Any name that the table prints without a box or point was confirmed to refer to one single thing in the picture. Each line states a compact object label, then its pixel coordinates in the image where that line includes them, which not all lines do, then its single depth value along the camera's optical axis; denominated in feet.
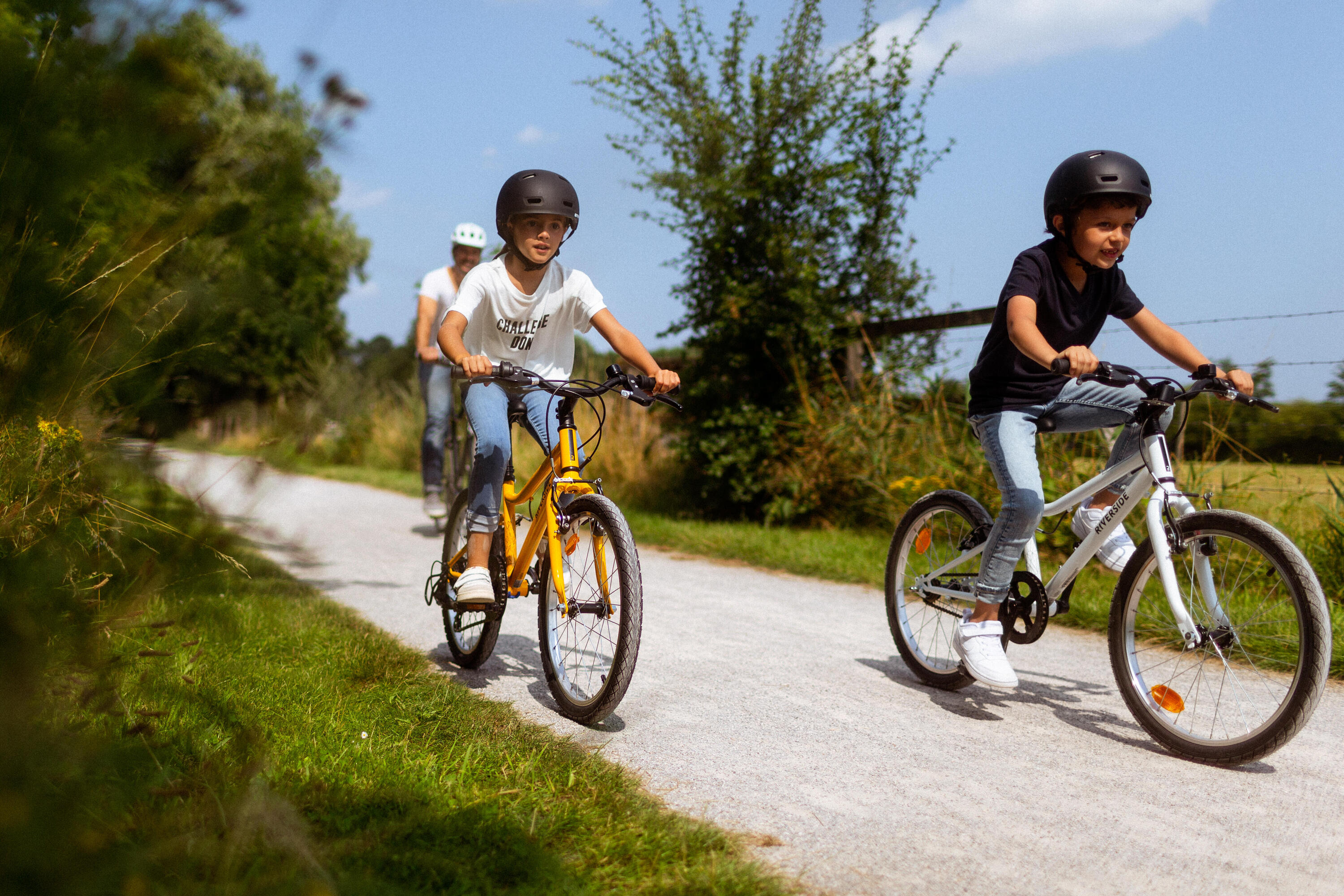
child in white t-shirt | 13.26
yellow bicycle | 11.47
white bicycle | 10.37
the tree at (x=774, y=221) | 27.89
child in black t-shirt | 12.25
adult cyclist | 24.91
